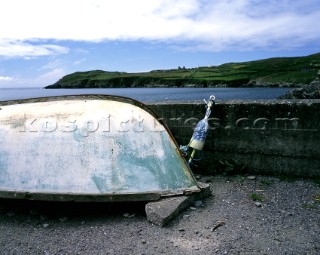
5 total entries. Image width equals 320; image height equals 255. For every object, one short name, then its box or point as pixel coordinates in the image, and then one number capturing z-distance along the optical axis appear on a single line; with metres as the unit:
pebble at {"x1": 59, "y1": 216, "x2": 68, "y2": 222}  4.30
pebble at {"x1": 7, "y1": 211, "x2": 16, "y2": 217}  4.48
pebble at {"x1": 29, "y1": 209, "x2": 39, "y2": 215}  4.48
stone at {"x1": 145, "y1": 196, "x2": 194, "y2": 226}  4.04
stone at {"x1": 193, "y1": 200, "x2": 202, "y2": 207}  4.55
